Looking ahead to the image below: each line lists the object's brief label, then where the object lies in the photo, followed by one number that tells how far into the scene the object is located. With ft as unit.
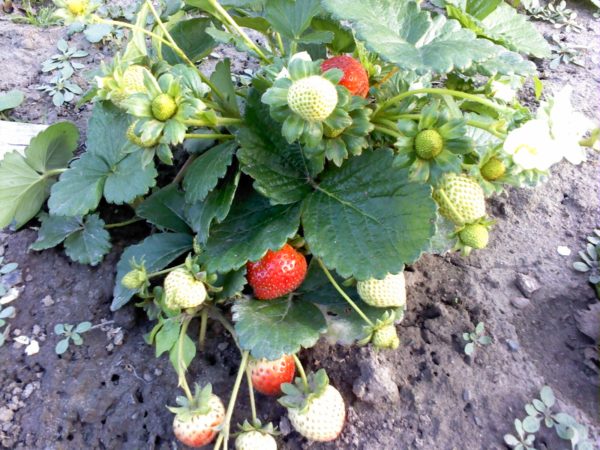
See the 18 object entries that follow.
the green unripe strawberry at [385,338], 0.98
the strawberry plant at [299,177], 0.86
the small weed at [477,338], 1.12
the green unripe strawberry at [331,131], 0.92
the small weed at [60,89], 1.59
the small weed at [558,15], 1.92
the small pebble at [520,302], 1.18
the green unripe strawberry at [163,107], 0.86
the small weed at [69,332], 1.14
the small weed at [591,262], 1.22
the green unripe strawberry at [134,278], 1.01
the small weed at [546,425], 0.97
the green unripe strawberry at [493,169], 0.86
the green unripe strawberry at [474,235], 0.91
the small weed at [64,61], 1.69
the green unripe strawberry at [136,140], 0.88
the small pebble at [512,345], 1.11
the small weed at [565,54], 1.78
